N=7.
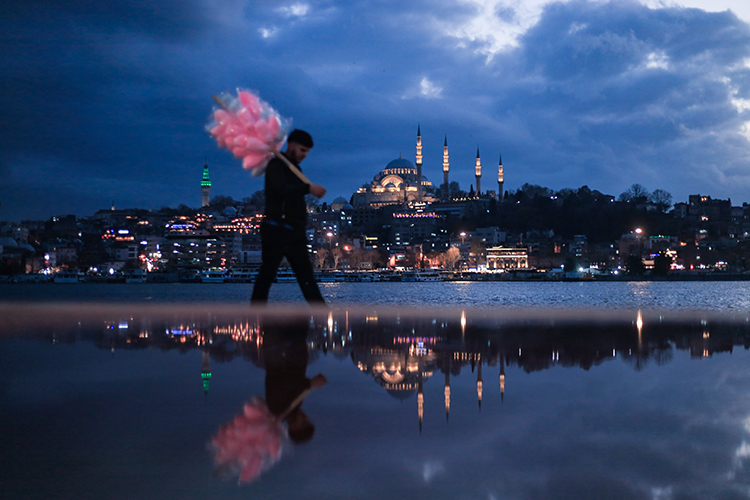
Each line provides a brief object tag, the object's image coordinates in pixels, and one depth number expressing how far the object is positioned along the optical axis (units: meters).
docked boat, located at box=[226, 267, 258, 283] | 75.25
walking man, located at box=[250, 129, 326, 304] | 8.54
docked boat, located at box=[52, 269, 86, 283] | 79.11
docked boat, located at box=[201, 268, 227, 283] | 75.12
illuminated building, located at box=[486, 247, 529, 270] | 110.50
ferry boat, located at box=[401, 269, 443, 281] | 84.31
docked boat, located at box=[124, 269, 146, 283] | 76.19
